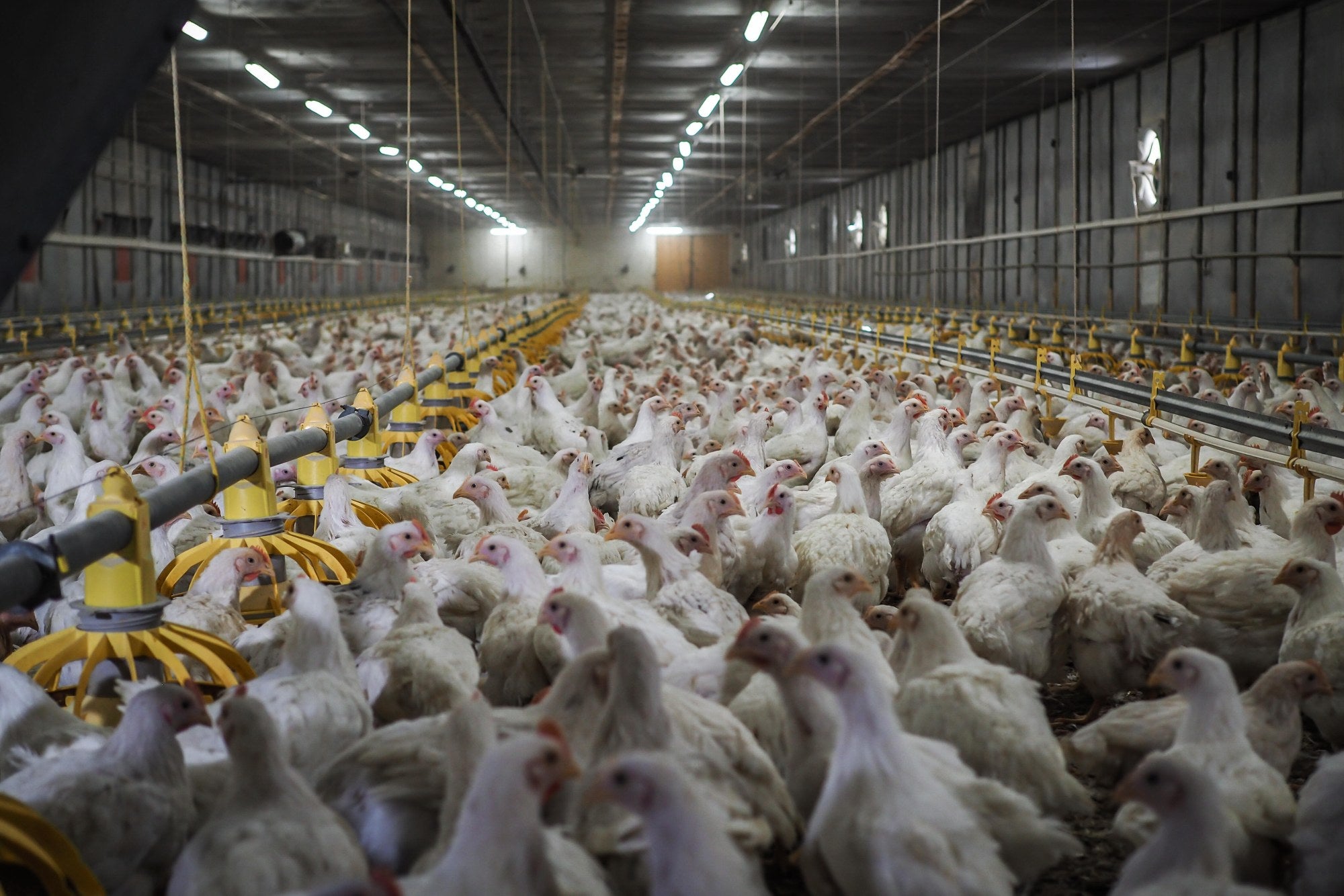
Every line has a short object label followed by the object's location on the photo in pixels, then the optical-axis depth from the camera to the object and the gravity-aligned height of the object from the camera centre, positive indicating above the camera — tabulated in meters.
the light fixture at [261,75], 16.80 +3.82
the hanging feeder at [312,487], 4.60 -0.59
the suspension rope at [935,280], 25.92 +1.15
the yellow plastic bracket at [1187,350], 10.25 -0.22
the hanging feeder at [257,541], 3.62 -0.64
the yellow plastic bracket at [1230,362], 9.52 -0.31
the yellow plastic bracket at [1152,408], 5.31 -0.38
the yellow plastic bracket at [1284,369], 8.50 -0.33
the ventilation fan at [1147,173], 16.23 +2.12
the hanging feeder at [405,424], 6.52 -0.48
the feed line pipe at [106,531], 2.17 -0.39
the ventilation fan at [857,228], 33.22 +2.96
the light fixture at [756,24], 12.23 +3.20
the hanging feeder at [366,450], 5.32 -0.52
